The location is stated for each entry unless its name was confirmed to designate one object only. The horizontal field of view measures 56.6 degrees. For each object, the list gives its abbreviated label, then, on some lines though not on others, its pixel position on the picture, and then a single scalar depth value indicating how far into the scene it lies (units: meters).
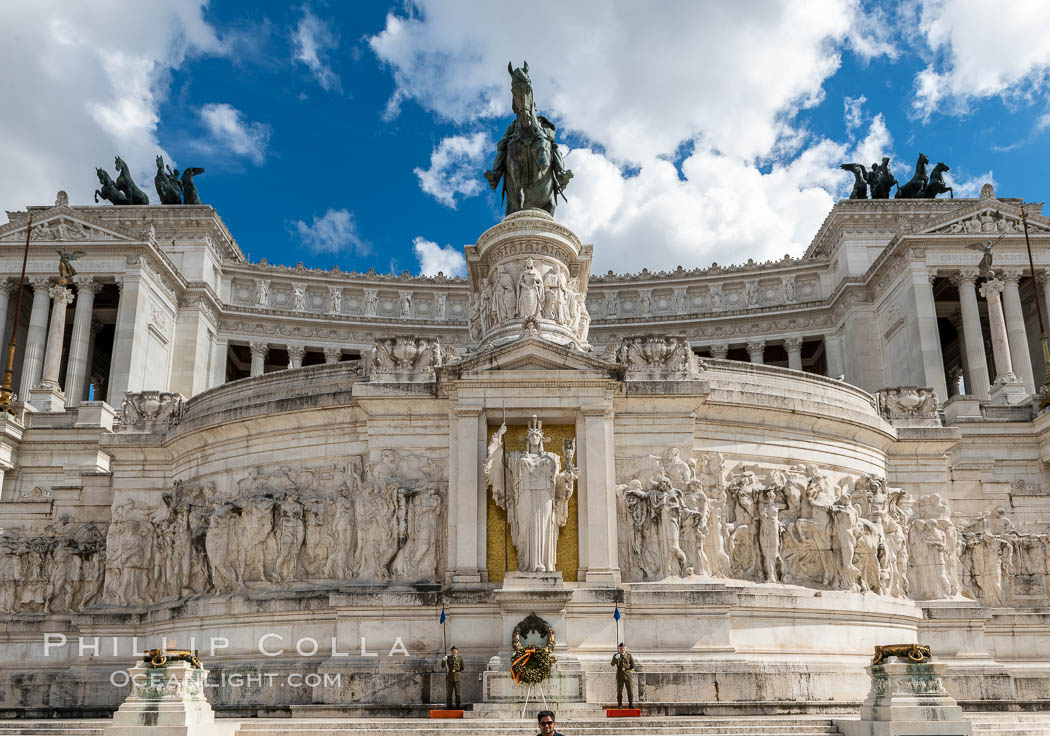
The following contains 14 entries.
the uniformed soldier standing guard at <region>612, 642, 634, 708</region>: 17.61
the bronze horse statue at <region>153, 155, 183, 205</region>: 74.12
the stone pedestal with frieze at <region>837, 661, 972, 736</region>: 13.93
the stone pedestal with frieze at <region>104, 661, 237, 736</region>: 13.86
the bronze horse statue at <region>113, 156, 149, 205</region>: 74.00
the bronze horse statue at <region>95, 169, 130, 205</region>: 73.00
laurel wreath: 17.61
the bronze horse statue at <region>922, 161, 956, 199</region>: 74.06
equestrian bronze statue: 30.91
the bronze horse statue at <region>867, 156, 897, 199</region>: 74.25
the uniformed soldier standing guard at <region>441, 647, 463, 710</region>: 17.97
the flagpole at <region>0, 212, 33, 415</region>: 42.13
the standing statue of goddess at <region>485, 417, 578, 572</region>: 19.69
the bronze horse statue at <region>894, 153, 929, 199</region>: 74.12
